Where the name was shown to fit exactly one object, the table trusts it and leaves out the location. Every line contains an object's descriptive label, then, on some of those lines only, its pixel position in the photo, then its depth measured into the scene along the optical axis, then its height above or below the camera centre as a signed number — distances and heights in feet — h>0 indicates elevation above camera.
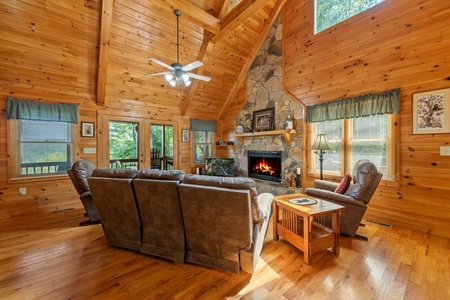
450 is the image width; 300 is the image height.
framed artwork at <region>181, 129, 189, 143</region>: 20.80 +1.37
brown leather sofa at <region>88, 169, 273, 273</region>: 6.18 -2.28
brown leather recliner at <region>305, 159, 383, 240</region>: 8.91 -2.21
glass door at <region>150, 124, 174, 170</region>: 20.10 +0.12
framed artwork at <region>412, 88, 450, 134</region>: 9.34 +1.74
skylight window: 11.96 +8.88
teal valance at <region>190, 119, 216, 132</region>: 21.18 +2.61
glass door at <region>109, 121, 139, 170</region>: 17.31 +0.39
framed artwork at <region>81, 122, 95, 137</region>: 15.12 +1.57
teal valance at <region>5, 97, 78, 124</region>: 12.34 +2.58
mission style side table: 7.33 -3.37
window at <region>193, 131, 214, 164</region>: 22.02 +0.45
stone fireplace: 15.60 +3.39
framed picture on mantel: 17.21 +2.65
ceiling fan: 10.42 +4.09
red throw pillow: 9.75 -1.80
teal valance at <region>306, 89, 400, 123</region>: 10.79 +2.50
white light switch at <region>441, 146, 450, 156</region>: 9.30 -0.13
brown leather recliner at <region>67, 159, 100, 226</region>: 11.14 -2.10
